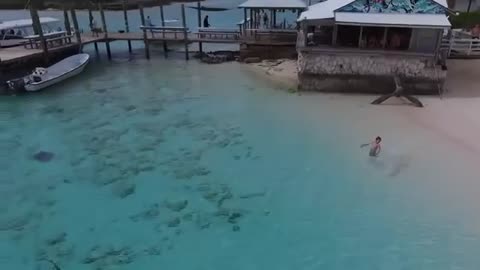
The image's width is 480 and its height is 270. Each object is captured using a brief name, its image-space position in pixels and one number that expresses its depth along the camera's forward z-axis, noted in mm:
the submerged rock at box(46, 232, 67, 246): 12234
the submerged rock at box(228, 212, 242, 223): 13117
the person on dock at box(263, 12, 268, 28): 30175
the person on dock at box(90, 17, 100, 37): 32769
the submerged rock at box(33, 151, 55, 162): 16906
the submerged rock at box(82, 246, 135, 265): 11484
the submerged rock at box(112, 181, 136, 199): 14508
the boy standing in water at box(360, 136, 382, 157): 15844
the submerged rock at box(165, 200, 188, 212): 13719
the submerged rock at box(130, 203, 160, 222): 13289
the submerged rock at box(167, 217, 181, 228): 12938
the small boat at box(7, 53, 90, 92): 23797
